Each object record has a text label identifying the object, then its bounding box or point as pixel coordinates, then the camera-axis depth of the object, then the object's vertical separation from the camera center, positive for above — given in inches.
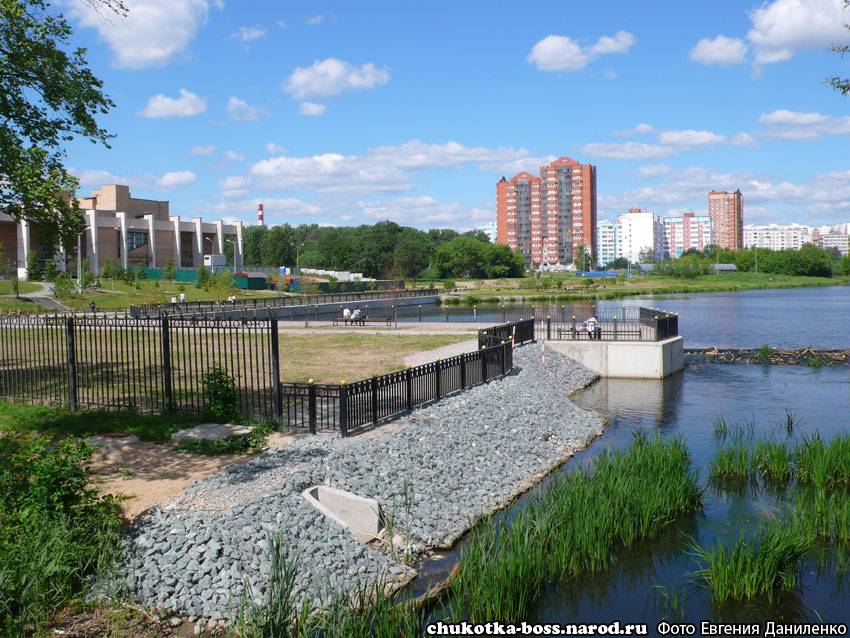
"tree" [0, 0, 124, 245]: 617.6 +179.8
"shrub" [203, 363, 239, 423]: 554.3 -82.0
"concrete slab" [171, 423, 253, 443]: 501.3 -98.5
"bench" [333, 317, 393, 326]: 1656.6 -70.9
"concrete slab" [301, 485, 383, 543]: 377.1 -118.6
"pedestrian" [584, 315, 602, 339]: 1135.0 -72.6
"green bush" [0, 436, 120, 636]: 284.6 -103.8
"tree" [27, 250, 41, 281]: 2637.3 +153.1
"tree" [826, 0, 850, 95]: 629.2 +170.3
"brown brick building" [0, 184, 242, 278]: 3326.8 +356.4
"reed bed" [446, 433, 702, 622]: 311.9 -130.3
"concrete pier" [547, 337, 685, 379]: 1077.8 -115.8
